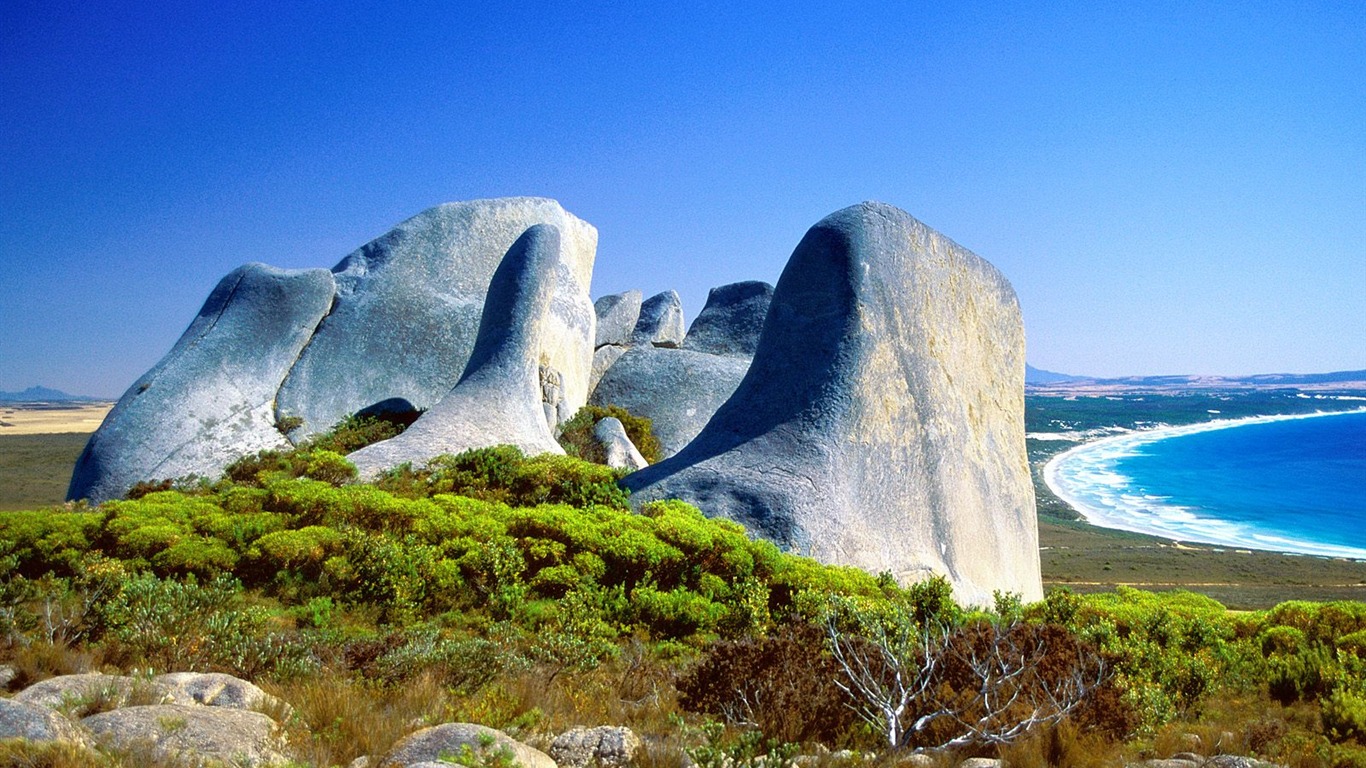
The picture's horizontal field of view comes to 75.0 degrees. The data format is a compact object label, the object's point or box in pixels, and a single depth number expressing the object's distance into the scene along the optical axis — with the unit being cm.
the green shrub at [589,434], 1627
